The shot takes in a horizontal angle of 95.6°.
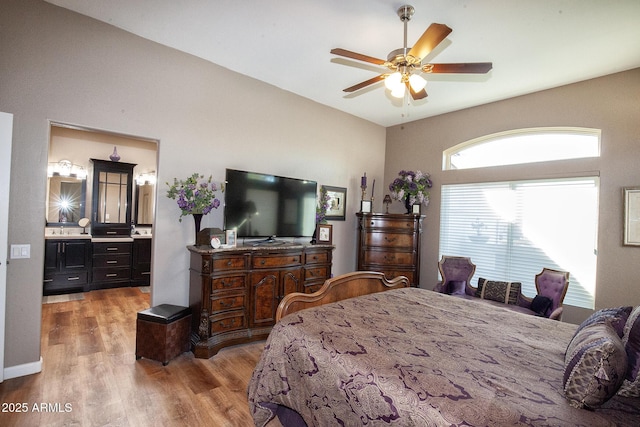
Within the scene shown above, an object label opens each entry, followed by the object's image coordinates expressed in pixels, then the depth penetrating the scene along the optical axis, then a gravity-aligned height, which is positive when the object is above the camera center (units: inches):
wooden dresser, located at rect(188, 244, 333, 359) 115.6 -32.9
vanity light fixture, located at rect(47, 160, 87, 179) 203.3 +26.4
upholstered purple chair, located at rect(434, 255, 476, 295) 150.3 -28.5
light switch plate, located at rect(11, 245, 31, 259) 96.1 -15.5
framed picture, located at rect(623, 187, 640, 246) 119.3 +5.0
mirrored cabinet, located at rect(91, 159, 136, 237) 213.2 +7.9
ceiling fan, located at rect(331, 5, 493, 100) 79.4 +45.8
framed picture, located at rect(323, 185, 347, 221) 183.0 +9.1
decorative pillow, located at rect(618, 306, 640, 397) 45.0 -21.1
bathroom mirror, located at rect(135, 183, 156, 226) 235.3 +5.1
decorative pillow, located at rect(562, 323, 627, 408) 40.6 -21.0
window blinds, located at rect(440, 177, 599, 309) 134.9 -2.8
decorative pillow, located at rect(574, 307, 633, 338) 55.4 -18.2
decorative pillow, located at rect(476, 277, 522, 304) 133.8 -32.2
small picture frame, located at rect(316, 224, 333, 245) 158.1 -9.1
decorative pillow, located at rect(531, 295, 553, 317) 121.9 -34.0
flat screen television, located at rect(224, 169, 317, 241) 134.7 +4.6
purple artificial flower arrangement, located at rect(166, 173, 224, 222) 120.3 +6.5
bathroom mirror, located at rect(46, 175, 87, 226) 203.2 +4.9
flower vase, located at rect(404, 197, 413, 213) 183.3 +9.3
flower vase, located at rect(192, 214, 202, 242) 124.4 -3.6
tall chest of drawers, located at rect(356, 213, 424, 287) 175.0 -15.5
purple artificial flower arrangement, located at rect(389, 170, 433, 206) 179.9 +20.9
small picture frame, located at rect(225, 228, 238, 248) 127.8 -11.1
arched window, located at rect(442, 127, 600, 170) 137.9 +40.9
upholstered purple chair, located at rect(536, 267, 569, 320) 119.8 -26.7
